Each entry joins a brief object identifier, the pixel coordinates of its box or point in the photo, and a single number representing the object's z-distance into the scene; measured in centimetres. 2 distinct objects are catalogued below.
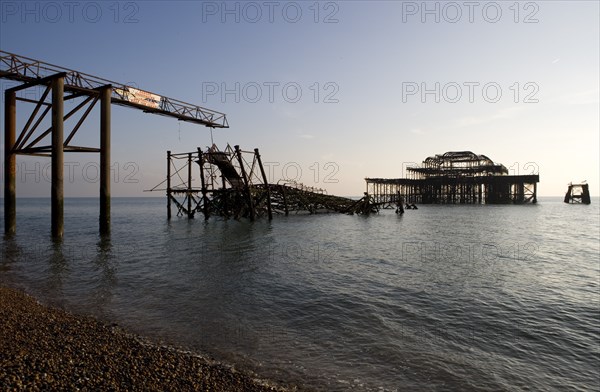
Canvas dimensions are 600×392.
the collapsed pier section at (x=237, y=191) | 3359
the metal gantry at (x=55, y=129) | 1697
